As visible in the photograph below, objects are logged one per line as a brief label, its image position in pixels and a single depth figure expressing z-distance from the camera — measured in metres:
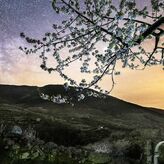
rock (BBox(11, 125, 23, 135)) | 5.12
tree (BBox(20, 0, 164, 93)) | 5.21
